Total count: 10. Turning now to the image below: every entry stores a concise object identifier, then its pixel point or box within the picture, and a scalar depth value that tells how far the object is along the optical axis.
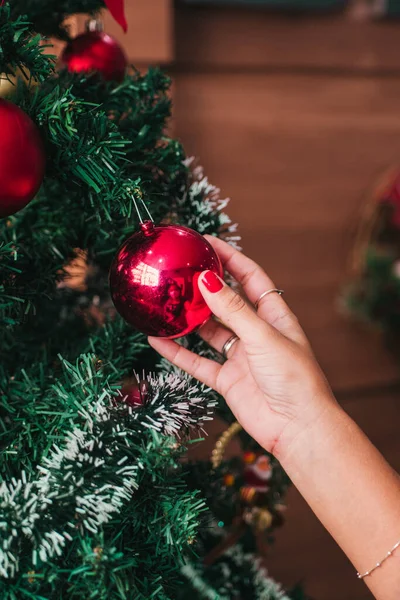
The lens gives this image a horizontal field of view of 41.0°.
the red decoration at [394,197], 1.46
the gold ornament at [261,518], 0.77
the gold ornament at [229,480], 0.74
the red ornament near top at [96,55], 0.63
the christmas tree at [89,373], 0.41
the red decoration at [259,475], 0.76
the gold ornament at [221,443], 0.64
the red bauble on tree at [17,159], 0.42
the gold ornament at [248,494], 0.76
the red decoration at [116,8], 0.56
